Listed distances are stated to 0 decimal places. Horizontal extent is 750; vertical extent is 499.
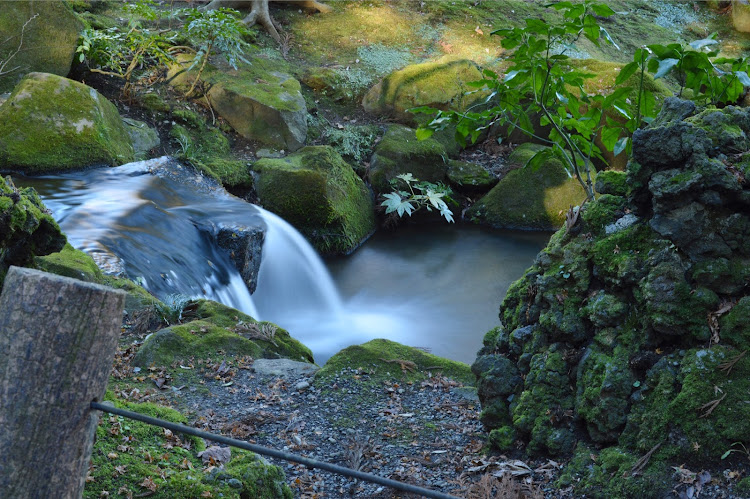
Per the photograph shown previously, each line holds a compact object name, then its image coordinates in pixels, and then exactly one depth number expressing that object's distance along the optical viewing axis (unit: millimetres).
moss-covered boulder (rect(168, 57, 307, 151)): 11586
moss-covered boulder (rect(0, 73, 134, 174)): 8609
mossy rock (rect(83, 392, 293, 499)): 2664
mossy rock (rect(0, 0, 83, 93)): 10188
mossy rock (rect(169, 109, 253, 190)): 10078
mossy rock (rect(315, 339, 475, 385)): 4816
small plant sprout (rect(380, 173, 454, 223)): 10516
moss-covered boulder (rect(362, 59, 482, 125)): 12938
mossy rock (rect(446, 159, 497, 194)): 11789
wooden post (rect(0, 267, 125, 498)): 1799
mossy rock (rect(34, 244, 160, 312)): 5051
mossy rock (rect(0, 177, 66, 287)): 3137
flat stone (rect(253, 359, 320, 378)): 4730
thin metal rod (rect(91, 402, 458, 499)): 1743
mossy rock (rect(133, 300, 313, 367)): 4695
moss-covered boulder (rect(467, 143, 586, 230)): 11484
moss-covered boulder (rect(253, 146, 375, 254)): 9758
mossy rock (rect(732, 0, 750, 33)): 17500
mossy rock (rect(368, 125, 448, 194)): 11344
